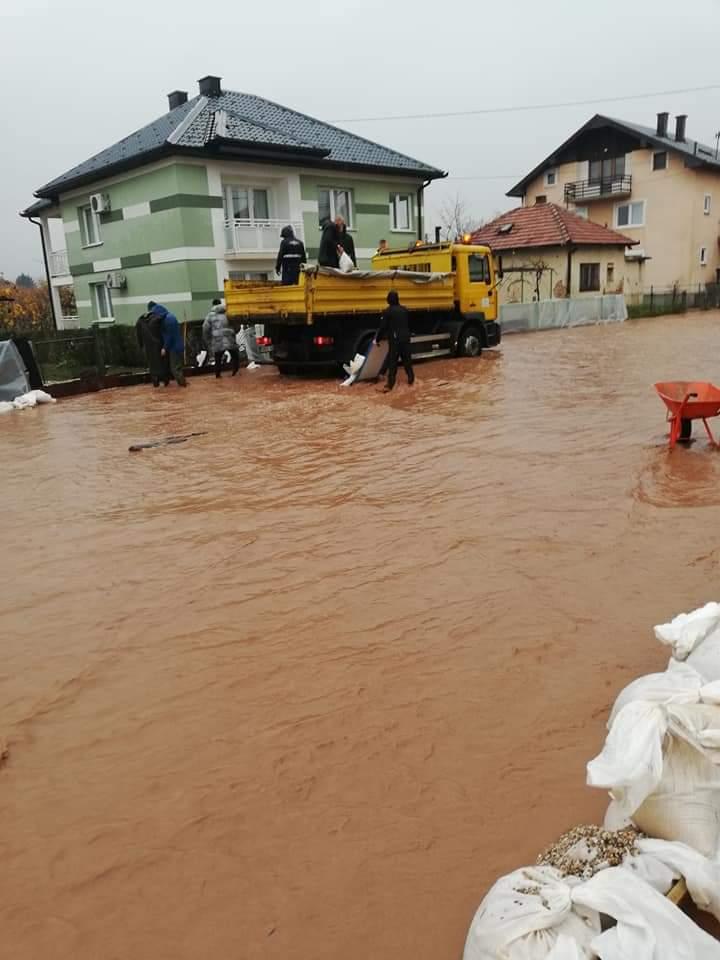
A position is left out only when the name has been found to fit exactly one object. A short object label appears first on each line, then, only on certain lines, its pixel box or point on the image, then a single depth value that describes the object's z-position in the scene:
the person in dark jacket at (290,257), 14.75
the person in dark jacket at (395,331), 12.80
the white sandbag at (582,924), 1.79
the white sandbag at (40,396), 14.48
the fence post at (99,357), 16.45
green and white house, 21.05
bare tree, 49.92
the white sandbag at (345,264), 14.09
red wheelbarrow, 7.60
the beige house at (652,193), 38.78
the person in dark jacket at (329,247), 14.02
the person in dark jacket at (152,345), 15.67
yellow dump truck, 13.91
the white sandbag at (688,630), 3.13
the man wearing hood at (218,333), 16.62
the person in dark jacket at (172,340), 15.58
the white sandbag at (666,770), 2.21
